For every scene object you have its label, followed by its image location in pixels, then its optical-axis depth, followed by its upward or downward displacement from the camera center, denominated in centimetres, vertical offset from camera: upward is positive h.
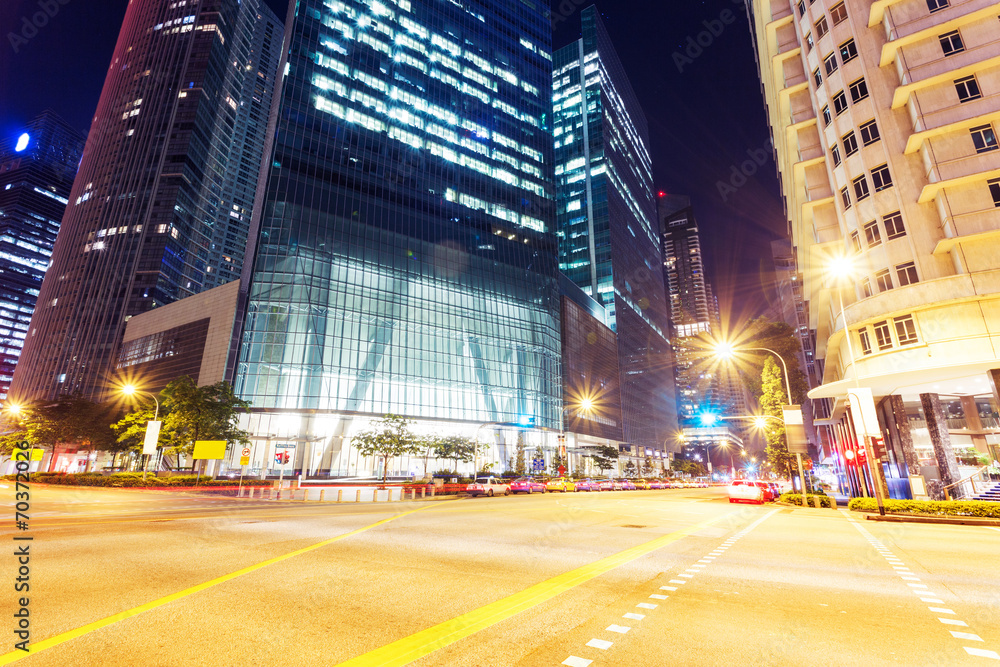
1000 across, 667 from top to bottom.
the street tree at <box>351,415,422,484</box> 5281 +315
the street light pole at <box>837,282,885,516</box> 2075 +9
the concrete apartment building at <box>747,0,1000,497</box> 2536 +1592
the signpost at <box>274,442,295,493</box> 3531 +89
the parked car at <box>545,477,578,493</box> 4869 -157
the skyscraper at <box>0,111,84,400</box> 16062 +8720
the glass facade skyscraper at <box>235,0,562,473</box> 6288 +3581
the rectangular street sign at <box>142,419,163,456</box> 3064 +216
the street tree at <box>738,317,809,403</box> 5003 +1368
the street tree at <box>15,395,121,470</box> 5147 +482
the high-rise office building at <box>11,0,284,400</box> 10144 +6632
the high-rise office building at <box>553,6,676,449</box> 13238 +7402
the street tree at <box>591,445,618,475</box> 8562 +282
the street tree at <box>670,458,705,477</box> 13588 +133
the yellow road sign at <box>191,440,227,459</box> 4350 +175
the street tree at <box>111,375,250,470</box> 4388 +487
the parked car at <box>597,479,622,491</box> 5628 -172
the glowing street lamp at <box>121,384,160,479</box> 3064 +209
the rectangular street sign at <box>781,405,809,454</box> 2477 +218
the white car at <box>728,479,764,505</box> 3394 -146
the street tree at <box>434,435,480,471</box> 6194 +278
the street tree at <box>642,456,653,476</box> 13512 +136
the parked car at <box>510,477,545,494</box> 4359 -148
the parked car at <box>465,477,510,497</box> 3890 -151
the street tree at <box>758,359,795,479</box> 4594 +577
